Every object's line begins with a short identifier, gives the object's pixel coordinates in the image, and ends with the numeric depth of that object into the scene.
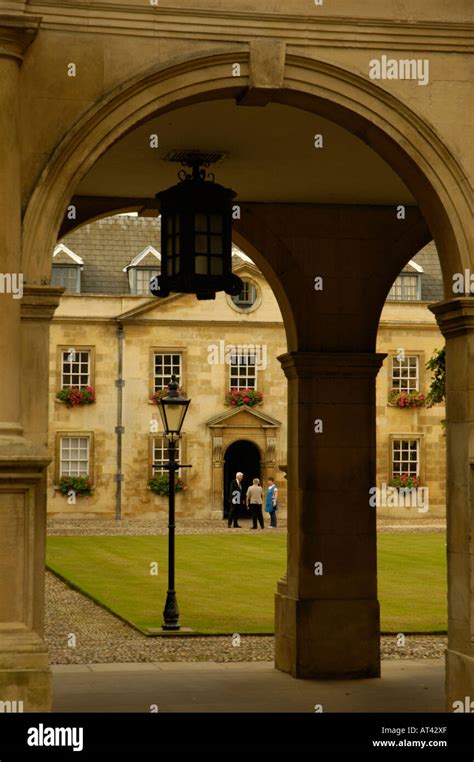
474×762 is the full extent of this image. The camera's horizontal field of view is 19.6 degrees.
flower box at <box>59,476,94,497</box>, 44.50
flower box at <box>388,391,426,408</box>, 47.03
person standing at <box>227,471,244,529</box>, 39.13
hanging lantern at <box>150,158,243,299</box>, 10.33
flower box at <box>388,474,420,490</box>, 46.81
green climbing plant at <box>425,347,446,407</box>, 26.38
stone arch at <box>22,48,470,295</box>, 7.88
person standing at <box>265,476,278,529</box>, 41.44
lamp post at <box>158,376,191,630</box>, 16.78
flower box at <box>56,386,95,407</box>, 44.91
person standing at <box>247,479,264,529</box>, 39.66
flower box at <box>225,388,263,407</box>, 45.94
